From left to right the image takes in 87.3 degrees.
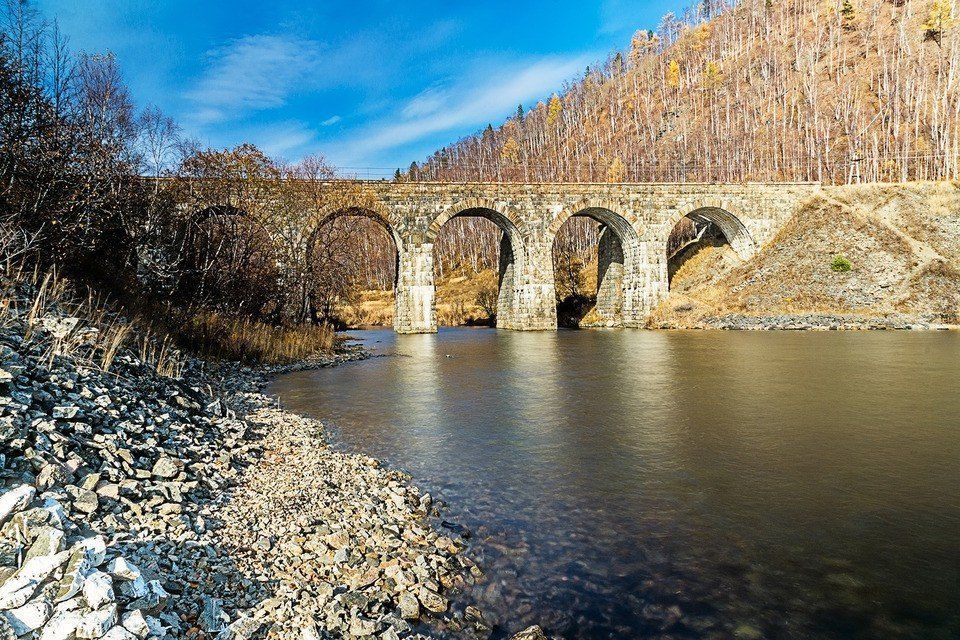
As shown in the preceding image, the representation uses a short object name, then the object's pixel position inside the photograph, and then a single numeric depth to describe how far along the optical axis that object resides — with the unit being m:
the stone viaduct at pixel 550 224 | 35.72
